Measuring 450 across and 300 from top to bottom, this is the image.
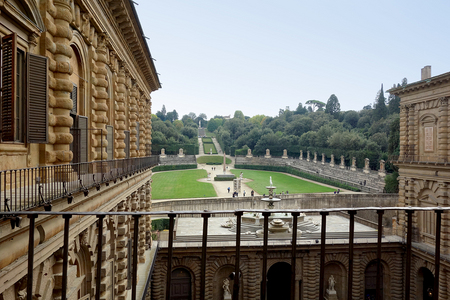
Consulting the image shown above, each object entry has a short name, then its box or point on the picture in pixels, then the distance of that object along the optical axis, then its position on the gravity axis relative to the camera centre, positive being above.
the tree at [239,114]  182.00 +19.08
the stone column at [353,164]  58.70 -2.91
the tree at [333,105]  117.31 +15.97
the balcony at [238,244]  3.61 -1.20
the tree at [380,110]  87.81 +10.77
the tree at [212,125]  170.25 +11.80
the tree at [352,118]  105.50 +10.15
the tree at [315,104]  175.62 +24.80
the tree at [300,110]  151.25 +18.10
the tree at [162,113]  182.06 +19.20
